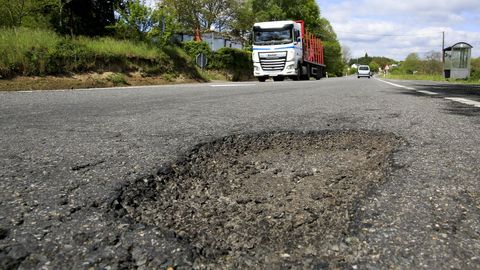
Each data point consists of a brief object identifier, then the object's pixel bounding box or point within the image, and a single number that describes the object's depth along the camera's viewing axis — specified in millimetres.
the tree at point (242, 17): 47438
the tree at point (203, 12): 46344
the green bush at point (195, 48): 24328
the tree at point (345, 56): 105125
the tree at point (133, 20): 17047
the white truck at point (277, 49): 19219
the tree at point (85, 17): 16953
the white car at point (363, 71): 46541
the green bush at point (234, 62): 26547
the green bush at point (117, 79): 14469
